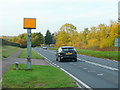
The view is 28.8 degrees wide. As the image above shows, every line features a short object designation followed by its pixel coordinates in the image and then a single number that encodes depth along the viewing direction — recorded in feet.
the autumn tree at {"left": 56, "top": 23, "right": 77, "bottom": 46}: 241.76
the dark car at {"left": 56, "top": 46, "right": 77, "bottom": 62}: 76.84
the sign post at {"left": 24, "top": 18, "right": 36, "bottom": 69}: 47.80
